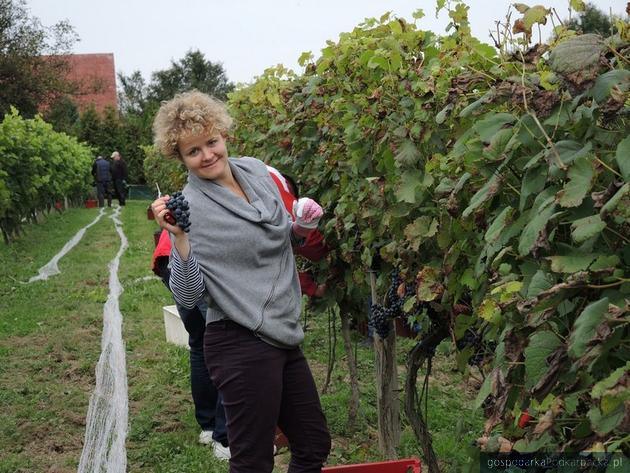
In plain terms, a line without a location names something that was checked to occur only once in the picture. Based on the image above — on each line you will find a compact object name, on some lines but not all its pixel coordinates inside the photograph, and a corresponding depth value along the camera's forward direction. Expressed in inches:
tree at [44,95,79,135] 1241.9
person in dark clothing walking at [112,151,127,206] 994.7
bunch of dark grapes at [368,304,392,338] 130.5
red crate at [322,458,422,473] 113.2
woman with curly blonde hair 102.4
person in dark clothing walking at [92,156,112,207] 973.8
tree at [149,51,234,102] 2082.9
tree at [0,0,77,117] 1141.7
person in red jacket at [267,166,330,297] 121.0
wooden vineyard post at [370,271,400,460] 138.3
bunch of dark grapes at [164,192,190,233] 98.7
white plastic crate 240.1
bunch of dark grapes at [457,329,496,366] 101.8
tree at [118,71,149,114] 2215.8
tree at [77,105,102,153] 1478.6
